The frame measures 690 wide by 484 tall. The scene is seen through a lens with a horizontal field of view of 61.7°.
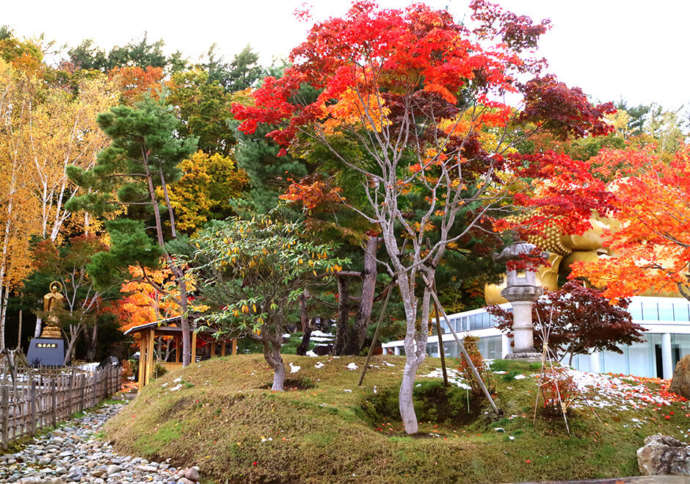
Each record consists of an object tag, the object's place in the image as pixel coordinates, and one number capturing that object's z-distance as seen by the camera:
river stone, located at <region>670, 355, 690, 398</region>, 10.02
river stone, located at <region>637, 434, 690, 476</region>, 6.77
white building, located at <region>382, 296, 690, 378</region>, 18.27
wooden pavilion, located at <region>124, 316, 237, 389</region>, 18.66
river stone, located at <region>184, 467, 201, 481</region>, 7.14
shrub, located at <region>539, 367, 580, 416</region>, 8.01
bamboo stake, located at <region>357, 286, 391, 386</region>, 9.29
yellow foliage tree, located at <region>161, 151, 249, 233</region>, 26.53
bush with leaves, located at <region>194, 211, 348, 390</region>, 9.77
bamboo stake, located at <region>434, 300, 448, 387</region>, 8.86
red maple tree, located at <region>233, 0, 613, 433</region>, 8.12
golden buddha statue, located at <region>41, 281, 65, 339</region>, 21.45
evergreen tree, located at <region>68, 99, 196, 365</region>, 14.10
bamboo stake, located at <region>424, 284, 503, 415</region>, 8.34
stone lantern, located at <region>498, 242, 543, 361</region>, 11.10
